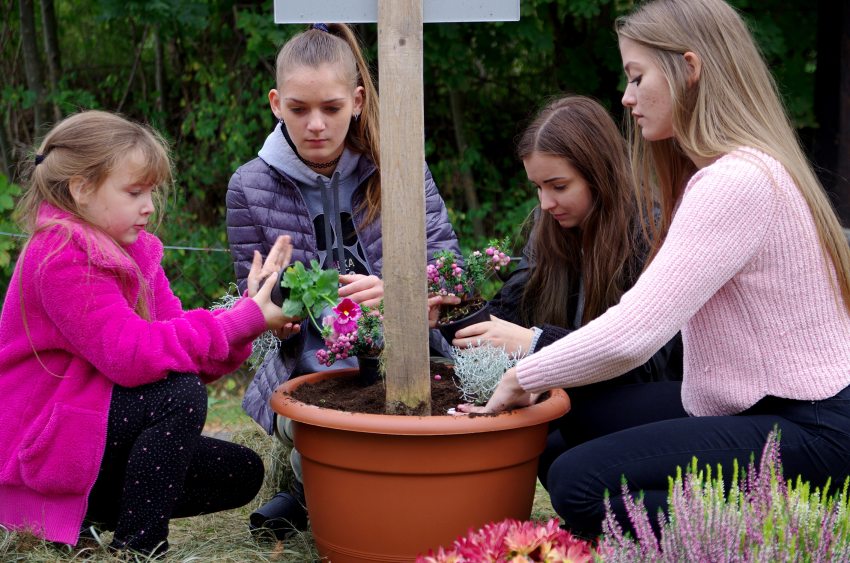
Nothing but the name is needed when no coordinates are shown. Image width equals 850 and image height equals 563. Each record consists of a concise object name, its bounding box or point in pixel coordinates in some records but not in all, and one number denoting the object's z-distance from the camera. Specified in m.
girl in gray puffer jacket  2.79
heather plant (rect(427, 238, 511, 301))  2.63
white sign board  2.21
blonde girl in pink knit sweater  2.04
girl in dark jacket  2.71
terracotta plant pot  2.15
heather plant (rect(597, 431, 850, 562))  1.55
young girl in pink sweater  2.38
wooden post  2.21
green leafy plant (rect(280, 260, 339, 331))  2.43
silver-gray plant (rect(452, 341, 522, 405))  2.36
